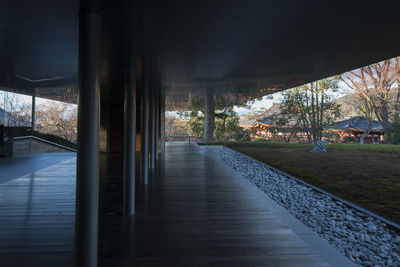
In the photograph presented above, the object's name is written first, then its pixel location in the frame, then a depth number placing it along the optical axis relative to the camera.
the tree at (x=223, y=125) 24.42
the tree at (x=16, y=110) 10.82
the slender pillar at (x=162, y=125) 13.28
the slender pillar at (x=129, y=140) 3.78
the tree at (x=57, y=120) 21.92
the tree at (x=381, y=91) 18.80
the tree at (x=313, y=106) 22.22
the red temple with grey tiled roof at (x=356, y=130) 24.05
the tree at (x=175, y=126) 31.55
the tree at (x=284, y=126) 24.02
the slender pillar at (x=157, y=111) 9.59
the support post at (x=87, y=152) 2.07
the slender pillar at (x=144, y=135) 5.82
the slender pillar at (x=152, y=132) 8.12
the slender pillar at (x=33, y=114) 11.97
